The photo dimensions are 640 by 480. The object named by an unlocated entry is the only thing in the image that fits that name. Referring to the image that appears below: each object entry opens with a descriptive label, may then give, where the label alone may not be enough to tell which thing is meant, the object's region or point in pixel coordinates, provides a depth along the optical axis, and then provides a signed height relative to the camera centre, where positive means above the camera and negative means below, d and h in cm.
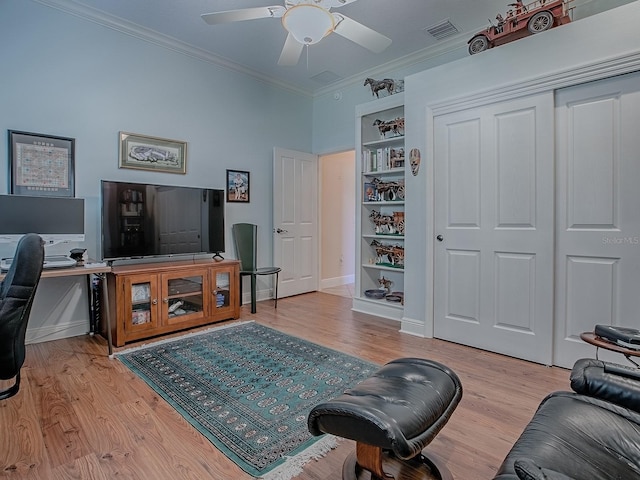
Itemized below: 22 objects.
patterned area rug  166 -99
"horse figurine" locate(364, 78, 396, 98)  400 +170
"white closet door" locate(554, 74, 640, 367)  231 +14
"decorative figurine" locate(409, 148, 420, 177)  334 +69
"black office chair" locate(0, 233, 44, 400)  137 -26
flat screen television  322 +14
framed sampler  292 +61
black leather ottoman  116 -65
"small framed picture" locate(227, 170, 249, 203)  439 +61
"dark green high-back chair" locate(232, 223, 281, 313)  430 -17
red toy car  260 +161
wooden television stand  302 -59
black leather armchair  96 -64
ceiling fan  206 +133
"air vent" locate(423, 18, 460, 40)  345 +205
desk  252 -28
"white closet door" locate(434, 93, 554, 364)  264 +4
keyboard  261 -21
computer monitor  270 +14
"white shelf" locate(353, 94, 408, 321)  396 +35
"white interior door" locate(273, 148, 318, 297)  481 +19
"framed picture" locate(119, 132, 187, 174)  353 +86
